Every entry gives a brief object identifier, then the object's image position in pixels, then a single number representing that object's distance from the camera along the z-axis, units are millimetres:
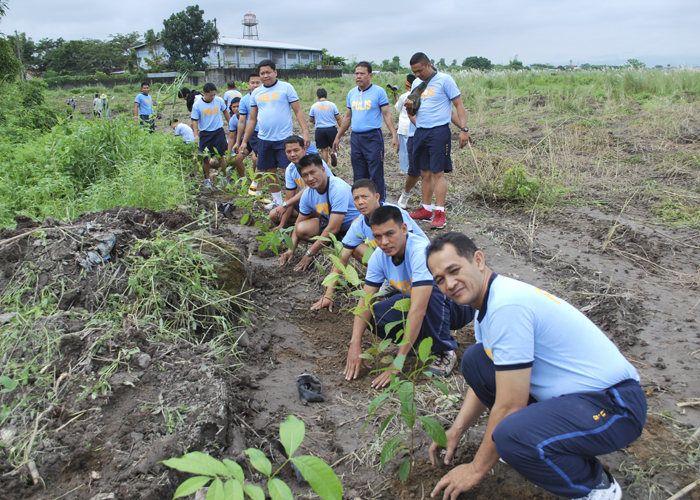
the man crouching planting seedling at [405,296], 2408
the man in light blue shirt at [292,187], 4348
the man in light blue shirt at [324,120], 6805
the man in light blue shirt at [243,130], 6363
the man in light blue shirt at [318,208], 3797
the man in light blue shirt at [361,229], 2779
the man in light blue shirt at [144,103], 9438
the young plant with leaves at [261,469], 1137
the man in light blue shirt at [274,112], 5469
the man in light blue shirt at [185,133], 7539
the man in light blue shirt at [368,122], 5340
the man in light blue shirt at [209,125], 7078
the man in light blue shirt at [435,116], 4758
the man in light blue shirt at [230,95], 8289
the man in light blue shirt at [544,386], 1516
